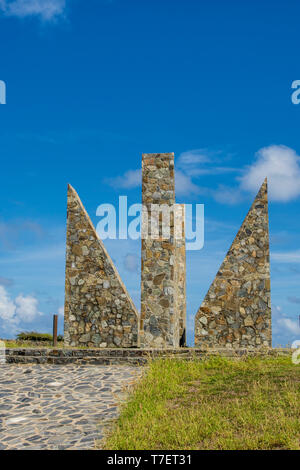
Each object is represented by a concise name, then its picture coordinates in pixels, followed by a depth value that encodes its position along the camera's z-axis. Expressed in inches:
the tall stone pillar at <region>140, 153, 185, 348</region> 559.2
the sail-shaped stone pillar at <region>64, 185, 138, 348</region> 568.7
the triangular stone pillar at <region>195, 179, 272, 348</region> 564.1
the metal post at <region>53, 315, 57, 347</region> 616.0
